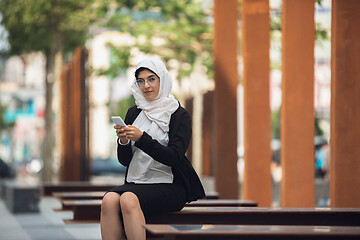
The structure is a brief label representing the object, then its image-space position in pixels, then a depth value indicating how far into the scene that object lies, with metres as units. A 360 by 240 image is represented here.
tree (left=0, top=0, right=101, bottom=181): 28.78
